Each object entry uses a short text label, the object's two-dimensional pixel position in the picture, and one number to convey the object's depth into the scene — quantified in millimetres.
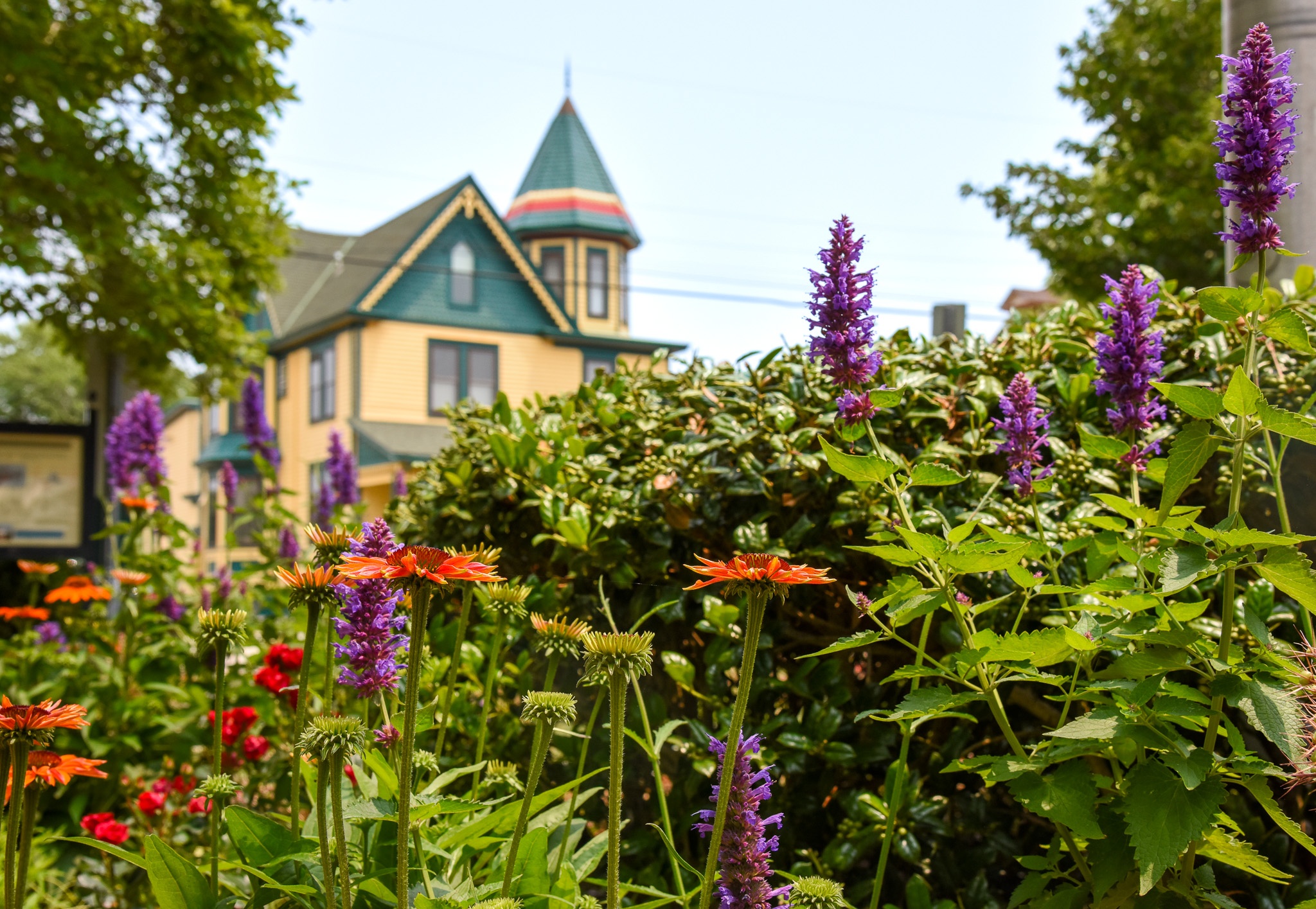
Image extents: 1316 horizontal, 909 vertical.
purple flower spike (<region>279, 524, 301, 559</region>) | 4980
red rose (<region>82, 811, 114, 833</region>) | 3059
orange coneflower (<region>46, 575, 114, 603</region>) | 4309
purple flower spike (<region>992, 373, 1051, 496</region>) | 1885
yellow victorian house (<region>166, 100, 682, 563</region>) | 22250
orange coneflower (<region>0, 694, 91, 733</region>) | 1314
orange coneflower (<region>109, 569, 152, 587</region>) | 4094
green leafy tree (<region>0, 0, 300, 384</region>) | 10016
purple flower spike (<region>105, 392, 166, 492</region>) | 5320
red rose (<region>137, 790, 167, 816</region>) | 3266
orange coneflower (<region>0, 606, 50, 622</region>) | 4453
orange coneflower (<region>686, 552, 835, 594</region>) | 1230
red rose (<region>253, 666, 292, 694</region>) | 3160
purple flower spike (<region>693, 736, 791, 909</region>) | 1473
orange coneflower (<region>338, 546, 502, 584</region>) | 1212
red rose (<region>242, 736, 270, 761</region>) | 3271
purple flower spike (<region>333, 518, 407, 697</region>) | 1604
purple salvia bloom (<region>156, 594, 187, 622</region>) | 4891
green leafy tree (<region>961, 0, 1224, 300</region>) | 13531
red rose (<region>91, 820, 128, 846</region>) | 2963
